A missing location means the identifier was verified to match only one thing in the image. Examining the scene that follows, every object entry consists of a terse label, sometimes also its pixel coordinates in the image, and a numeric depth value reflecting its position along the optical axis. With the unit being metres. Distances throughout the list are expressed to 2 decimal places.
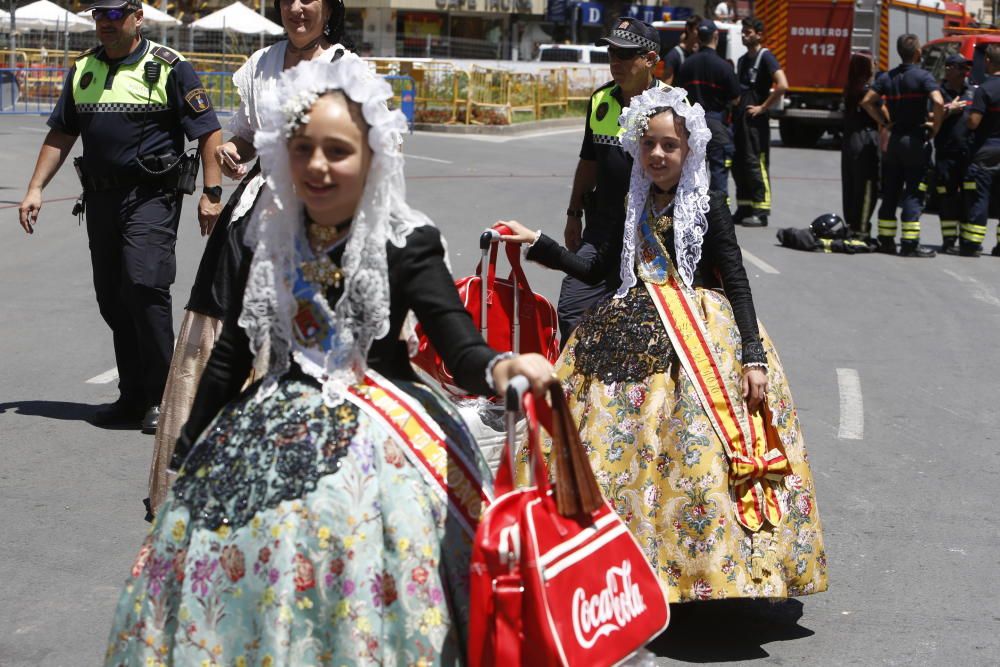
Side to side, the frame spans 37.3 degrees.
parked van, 53.31
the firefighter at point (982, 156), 15.12
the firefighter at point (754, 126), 16.14
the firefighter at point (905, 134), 14.66
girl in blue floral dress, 3.02
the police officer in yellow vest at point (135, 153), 7.00
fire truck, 27.78
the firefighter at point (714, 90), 14.48
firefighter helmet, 14.85
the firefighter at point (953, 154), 15.48
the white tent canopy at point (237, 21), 39.59
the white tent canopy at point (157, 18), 37.22
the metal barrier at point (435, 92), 29.12
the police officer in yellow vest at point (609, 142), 6.65
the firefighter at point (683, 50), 16.52
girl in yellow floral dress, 4.81
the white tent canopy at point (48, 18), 38.47
